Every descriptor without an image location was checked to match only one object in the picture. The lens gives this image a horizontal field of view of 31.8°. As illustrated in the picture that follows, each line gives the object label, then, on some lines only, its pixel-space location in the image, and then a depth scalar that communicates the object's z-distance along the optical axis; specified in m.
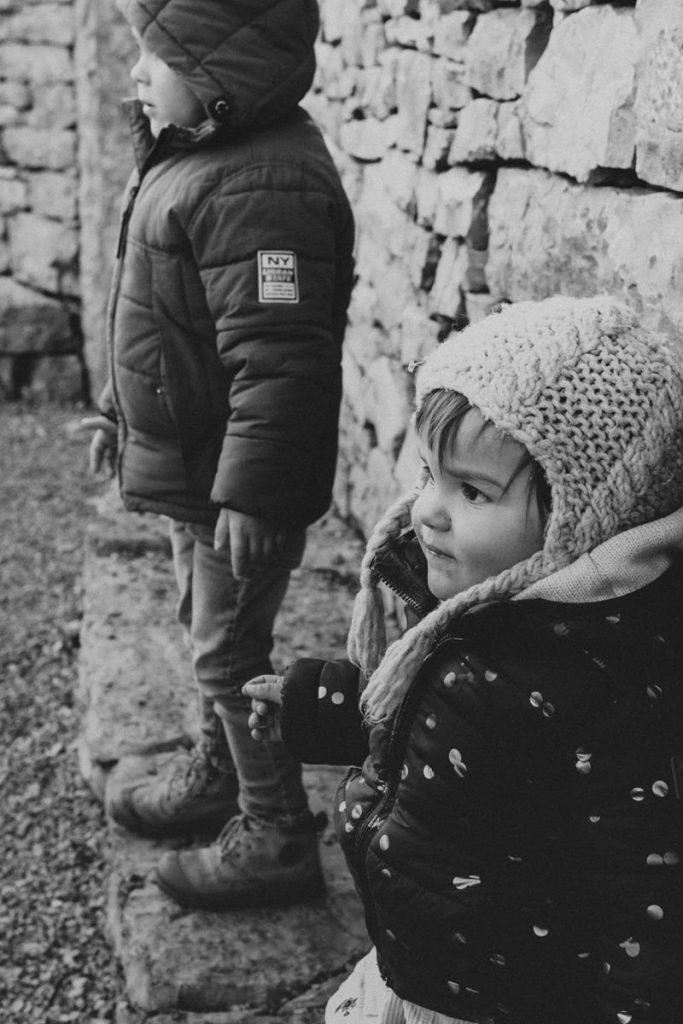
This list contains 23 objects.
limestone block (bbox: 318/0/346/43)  3.89
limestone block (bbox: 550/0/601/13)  2.03
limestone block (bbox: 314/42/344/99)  4.01
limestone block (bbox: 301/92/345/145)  4.08
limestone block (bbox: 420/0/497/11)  2.54
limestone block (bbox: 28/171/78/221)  6.31
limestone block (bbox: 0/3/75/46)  6.06
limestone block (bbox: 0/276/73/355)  6.41
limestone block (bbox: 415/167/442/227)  2.94
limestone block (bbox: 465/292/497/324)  2.55
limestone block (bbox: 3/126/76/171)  6.25
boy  2.02
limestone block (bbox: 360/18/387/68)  3.48
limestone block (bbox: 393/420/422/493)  3.13
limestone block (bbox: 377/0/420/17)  3.13
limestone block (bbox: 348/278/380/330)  3.70
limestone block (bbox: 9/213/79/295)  6.37
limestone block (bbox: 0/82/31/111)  6.21
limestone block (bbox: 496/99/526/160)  2.31
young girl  1.25
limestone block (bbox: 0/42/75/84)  6.14
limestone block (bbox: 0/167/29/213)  6.34
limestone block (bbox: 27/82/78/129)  6.20
